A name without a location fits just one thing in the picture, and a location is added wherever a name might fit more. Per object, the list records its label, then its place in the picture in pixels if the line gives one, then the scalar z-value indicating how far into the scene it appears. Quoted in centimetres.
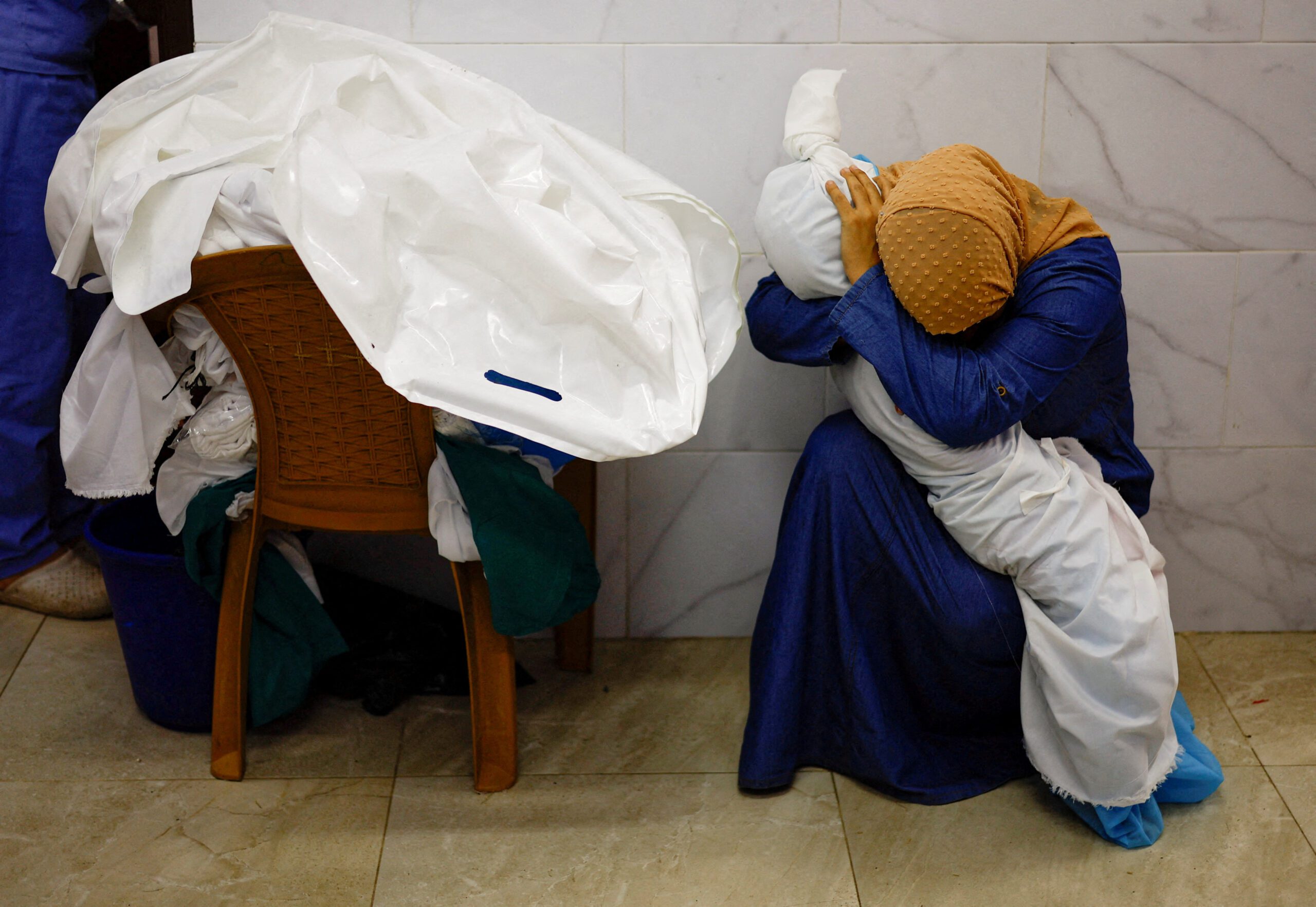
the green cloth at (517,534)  161
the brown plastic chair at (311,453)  149
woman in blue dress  160
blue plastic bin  178
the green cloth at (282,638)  180
